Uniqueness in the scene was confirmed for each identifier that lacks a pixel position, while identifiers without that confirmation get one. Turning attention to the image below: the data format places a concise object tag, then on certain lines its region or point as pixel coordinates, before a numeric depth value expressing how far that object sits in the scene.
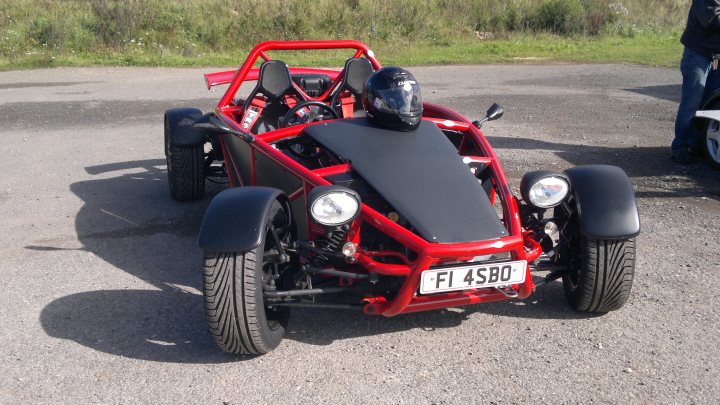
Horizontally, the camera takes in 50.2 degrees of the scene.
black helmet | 4.95
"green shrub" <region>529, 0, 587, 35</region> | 23.23
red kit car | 3.88
